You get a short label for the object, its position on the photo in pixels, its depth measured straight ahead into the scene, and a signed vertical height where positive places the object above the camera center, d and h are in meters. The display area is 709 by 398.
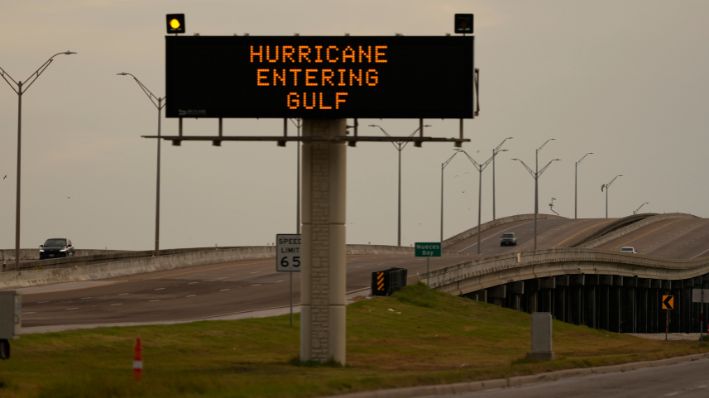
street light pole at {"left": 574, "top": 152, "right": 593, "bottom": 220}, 170.69 +3.82
